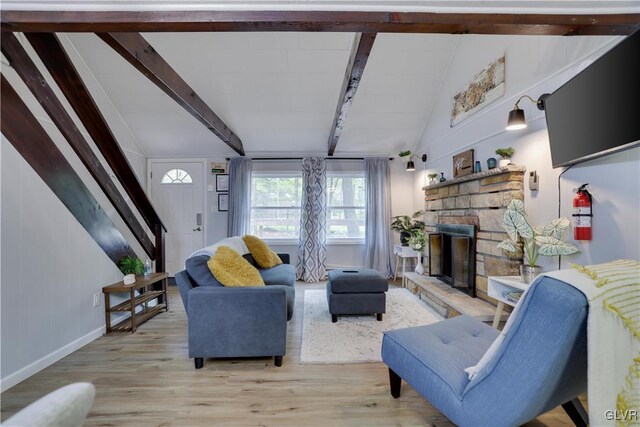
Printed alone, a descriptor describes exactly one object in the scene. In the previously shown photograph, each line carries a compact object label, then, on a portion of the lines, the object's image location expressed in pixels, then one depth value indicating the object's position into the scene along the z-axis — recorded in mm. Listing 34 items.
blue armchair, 983
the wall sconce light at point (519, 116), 2238
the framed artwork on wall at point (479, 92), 2855
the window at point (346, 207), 5238
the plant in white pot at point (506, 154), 2639
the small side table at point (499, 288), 2262
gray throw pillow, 2176
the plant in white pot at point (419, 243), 4055
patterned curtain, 4941
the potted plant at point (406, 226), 4512
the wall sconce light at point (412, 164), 4547
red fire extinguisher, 1929
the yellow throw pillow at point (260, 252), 3580
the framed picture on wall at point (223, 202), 5043
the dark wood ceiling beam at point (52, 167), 1910
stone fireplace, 2623
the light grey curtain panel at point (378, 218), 5000
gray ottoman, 2887
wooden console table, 2707
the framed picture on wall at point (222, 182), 5062
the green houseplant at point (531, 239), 1989
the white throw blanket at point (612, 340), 943
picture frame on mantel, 3268
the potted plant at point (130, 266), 2939
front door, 5000
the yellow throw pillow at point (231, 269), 2168
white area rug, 2260
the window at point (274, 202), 5223
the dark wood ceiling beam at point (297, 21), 1509
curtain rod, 5082
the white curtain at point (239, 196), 4906
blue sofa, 2062
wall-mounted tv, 1464
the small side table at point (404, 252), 4308
